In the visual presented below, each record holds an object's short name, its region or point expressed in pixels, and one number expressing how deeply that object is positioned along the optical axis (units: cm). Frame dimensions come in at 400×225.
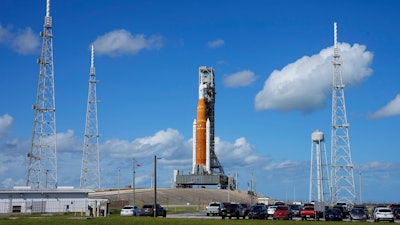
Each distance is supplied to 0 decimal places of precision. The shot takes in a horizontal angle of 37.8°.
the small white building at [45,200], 7275
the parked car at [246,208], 7017
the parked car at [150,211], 6806
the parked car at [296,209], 7475
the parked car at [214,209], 6931
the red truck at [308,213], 6480
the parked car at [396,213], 6799
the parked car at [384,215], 6038
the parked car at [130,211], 6744
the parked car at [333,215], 6302
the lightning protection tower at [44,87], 8700
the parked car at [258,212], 6588
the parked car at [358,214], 6307
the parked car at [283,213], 6444
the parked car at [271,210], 7165
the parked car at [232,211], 6538
